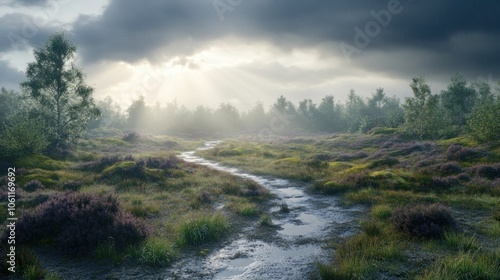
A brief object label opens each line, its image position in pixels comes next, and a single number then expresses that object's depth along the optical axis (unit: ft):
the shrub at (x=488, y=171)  62.55
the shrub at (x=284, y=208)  47.78
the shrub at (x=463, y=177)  60.44
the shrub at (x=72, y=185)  59.31
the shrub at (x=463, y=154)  83.30
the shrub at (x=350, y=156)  110.01
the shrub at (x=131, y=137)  187.73
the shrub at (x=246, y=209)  45.04
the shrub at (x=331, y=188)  60.67
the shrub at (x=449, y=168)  68.13
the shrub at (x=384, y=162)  86.17
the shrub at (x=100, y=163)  80.48
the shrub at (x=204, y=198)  51.83
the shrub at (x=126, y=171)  68.54
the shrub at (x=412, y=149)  112.47
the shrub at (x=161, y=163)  82.38
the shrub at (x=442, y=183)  56.88
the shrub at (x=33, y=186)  56.08
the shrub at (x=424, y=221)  32.12
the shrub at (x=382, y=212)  40.89
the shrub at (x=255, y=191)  57.91
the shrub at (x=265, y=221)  40.65
